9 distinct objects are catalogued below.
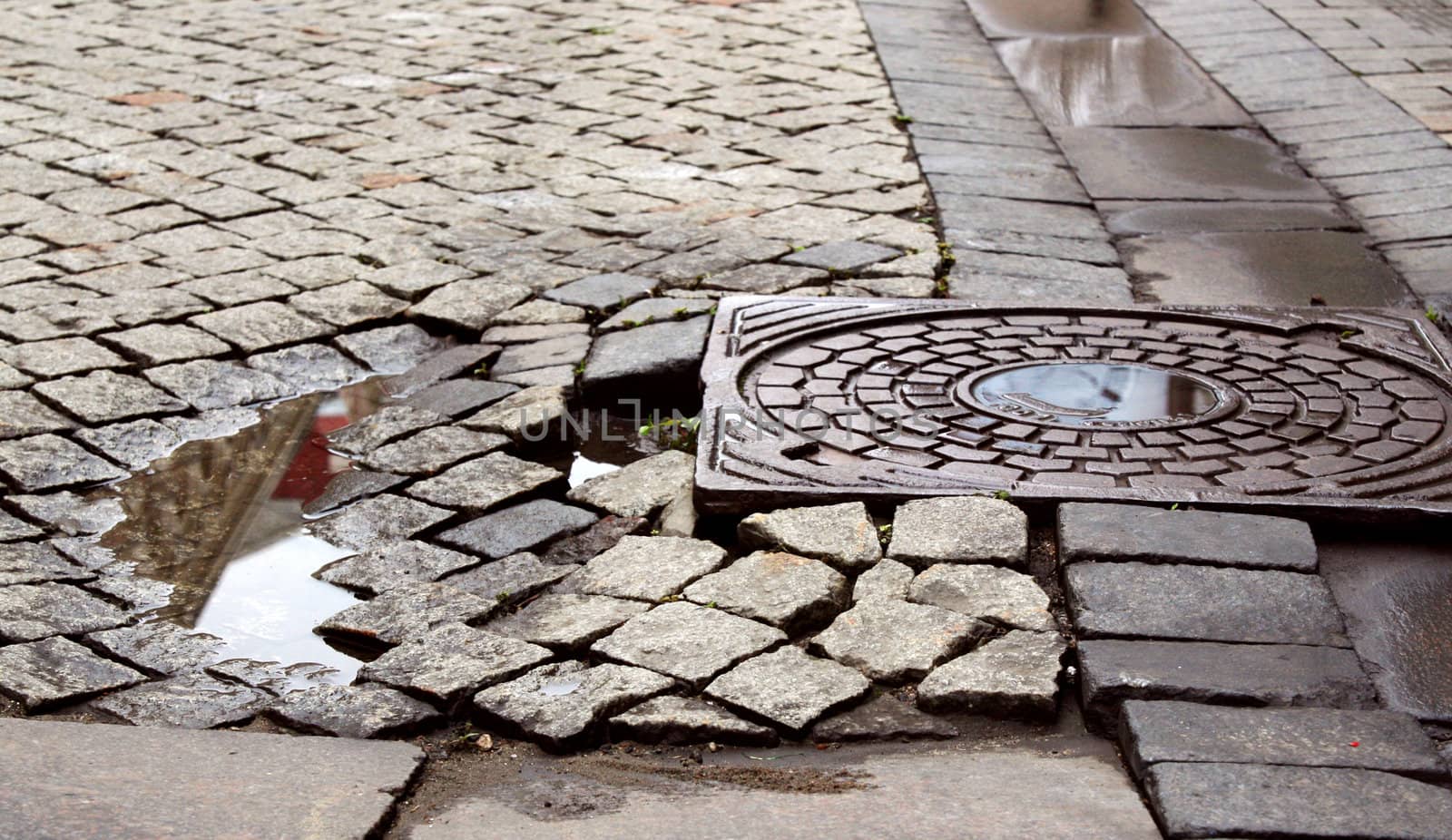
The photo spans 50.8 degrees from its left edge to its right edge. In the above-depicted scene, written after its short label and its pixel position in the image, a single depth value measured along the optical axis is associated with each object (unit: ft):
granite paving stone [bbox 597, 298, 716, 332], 14.79
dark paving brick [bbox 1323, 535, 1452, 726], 8.48
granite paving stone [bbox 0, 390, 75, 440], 12.44
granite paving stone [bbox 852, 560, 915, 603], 9.58
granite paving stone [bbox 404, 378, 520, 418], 13.26
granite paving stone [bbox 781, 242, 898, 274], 16.25
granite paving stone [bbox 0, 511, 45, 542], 10.82
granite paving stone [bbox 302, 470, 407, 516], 11.57
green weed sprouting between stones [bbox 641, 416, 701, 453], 12.57
